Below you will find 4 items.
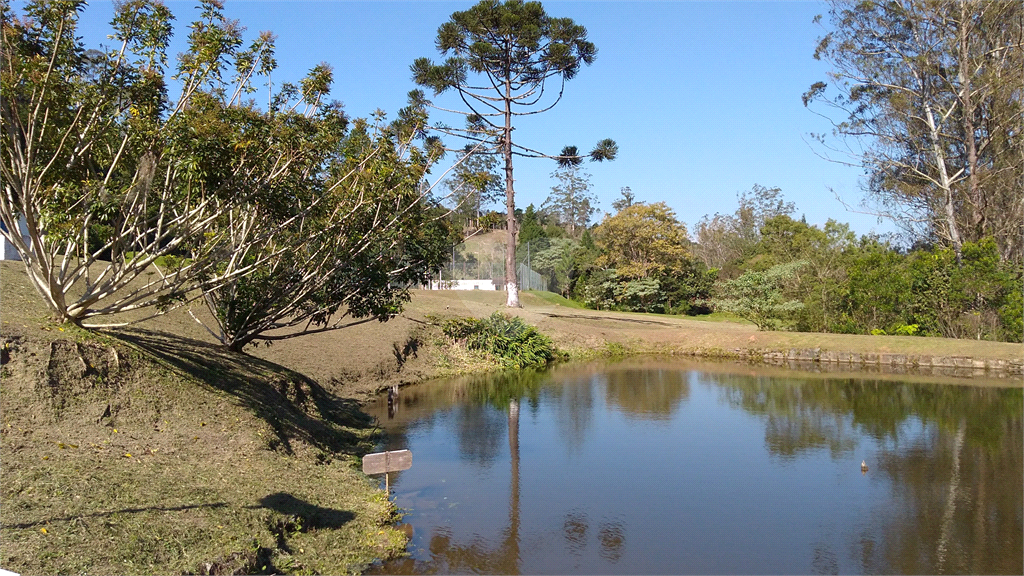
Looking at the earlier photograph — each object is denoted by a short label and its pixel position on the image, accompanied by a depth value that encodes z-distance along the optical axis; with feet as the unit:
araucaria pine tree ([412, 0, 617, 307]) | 89.76
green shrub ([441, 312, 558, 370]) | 77.87
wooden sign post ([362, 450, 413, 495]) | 26.89
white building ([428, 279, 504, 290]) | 141.08
